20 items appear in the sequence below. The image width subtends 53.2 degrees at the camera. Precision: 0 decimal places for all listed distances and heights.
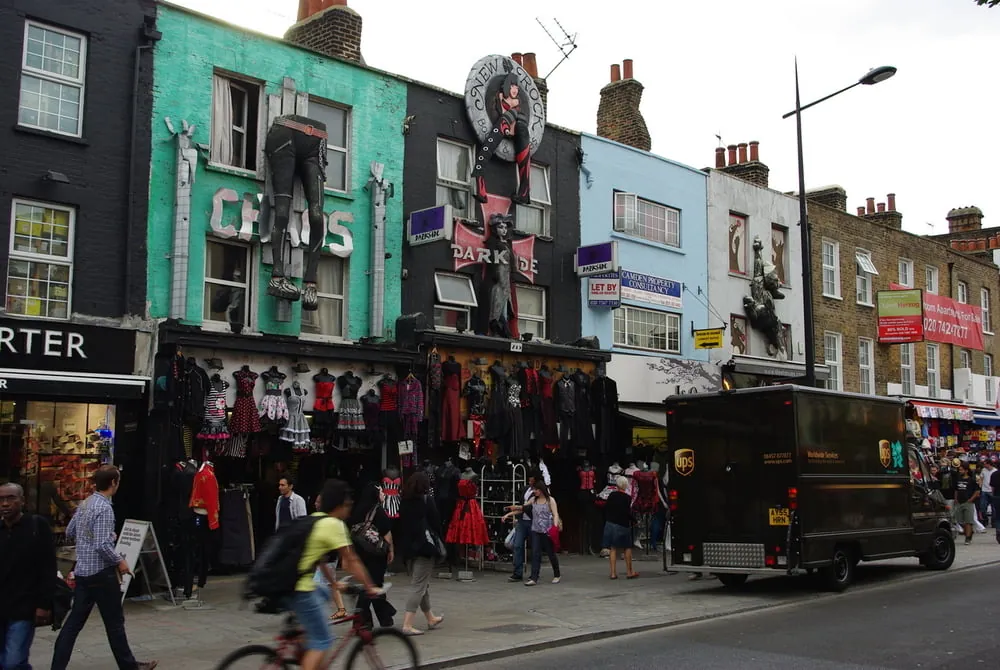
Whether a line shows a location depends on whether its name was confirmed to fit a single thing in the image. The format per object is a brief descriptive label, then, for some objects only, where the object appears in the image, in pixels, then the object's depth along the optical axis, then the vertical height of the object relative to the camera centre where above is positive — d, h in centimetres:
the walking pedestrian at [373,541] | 1002 -99
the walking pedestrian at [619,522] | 1592 -118
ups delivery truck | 1358 -48
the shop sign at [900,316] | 2984 +402
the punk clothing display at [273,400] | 1524 +69
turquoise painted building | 1519 +435
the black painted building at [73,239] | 1367 +292
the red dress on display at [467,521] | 1608 -119
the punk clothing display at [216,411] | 1452 +49
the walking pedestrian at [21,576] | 695 -93
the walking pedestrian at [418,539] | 1074 -99
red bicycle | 669 -143
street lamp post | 1966 +404
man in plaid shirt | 790 -99
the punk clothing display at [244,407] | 1500 +57
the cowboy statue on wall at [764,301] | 2577 +382
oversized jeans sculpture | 1591 +428
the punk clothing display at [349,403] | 1634 +70
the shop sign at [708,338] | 2317 +258
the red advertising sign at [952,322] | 3200 +429
